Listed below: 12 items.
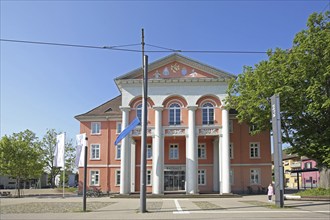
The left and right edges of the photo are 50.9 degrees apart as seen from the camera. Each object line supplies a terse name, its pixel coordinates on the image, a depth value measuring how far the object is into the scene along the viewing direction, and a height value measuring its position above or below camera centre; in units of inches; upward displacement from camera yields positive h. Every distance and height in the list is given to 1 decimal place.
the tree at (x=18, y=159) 1550.2 -14.2
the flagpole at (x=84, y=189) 743.1 -69.7
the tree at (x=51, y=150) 2457.2 +43.1
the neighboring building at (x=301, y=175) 2504.9 -141.9
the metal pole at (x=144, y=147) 697.6 +18.0
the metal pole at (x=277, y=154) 764.0 +5.9
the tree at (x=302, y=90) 1053.8 +210.3
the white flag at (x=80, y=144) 864.0 +29.5
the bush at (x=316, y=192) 1008.6 -104.0
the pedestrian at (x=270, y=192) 1022.4 -103.7
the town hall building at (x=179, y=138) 1423.5 +83.0
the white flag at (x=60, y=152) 1128.0 +12.9
